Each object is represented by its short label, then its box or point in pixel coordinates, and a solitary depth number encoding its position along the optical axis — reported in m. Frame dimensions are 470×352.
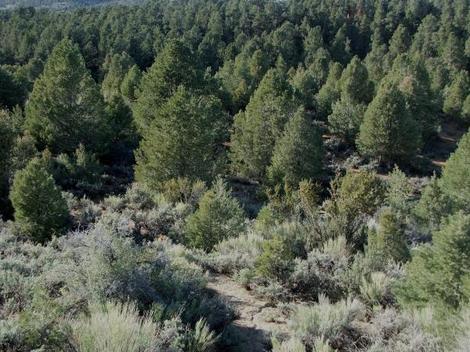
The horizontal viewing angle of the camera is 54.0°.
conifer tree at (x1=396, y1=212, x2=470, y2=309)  6.16
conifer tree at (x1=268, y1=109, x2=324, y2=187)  29.97
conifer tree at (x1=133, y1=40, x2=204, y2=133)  28.00
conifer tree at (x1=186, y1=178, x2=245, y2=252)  13.09
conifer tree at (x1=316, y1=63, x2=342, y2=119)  47.53
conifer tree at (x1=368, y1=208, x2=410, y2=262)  9.16
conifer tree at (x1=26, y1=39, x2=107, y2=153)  29.62
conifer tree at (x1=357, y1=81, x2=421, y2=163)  34.42
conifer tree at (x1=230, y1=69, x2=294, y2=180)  32.69
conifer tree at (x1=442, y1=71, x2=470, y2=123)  48.19
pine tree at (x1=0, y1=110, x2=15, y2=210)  23.10
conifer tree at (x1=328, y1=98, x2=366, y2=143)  40.66
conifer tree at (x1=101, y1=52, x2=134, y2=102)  48.72
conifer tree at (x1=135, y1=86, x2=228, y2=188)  24.78
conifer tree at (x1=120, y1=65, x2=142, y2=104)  42.97
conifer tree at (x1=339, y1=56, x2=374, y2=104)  43.75
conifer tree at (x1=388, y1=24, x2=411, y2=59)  69.43
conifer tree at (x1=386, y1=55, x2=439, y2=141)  41.03
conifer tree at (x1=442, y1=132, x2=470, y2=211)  23.38
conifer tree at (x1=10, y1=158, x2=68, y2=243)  15.82
